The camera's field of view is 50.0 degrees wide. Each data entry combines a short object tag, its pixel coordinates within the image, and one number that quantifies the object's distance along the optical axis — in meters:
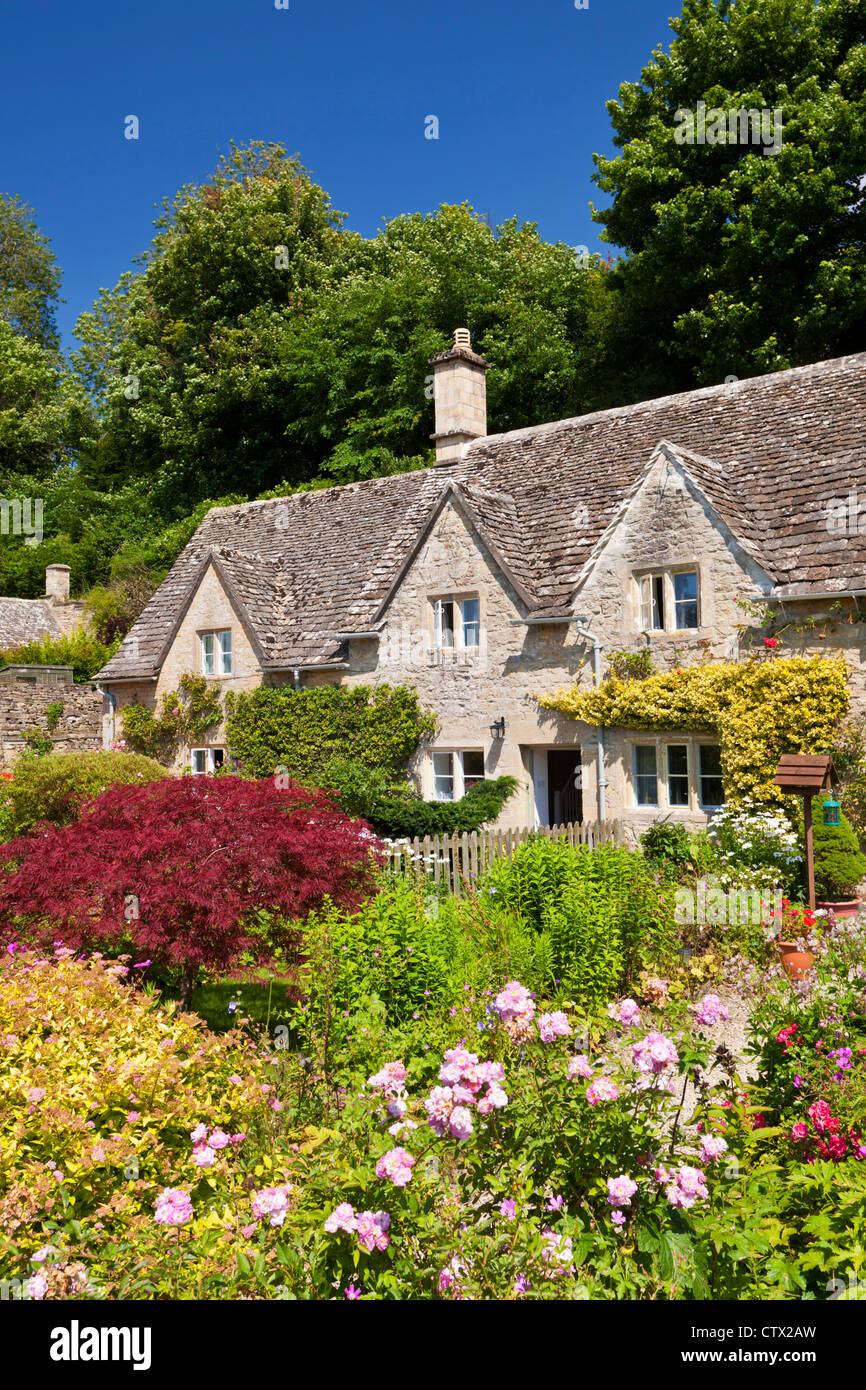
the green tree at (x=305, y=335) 32.91
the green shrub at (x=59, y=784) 17.12
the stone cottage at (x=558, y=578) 14.68
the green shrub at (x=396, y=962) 7.14
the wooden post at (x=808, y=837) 11.39
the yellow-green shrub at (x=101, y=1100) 4.43
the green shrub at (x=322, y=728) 18.38
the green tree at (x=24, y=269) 57.19
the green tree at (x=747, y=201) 25.50
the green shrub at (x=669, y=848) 13.48
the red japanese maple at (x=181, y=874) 7.91
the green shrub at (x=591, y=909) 9.16
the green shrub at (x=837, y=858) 11.80
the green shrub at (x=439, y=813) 16.16
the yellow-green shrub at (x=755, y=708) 13.33
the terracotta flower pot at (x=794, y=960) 9.84
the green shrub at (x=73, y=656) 33.41
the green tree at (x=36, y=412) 48.78
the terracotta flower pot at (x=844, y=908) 11.50
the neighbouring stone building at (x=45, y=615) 36.72
